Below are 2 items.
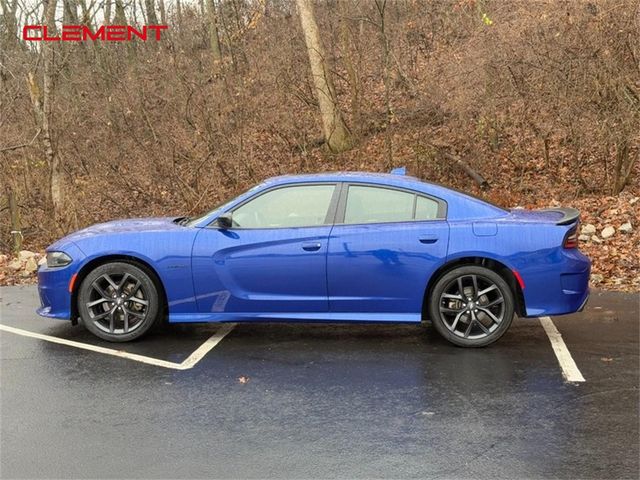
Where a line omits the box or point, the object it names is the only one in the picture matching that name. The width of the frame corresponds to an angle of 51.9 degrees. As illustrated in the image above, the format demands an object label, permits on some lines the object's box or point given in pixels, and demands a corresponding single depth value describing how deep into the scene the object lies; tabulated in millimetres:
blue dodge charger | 5531
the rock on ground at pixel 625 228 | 9672
